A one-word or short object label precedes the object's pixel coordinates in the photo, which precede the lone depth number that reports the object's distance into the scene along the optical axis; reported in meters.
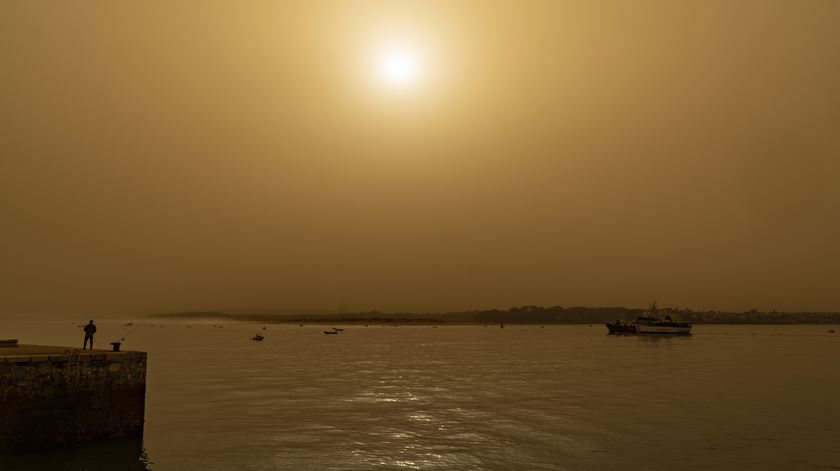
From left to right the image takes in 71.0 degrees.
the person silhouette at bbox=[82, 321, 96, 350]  34.05
